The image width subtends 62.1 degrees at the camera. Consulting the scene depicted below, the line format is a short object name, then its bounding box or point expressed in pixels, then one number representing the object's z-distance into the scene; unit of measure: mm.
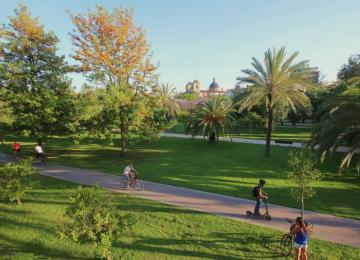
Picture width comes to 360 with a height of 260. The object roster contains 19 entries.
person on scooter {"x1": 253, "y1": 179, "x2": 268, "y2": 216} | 11070
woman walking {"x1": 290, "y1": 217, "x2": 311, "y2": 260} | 7896
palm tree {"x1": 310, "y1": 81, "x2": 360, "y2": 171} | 15578
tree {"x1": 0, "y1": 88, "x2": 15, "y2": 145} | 19673
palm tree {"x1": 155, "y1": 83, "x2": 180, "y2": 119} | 51156
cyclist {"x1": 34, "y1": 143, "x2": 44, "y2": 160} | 19891
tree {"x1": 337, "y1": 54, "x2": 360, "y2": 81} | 33078
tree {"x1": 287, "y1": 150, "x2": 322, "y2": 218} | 9797
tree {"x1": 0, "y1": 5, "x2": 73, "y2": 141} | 20812
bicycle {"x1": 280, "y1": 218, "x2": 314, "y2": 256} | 8750
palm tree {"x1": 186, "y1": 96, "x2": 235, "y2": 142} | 28820
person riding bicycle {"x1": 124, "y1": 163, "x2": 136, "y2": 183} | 14688
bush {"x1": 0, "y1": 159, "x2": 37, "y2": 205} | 12172
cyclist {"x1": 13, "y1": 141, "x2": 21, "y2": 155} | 22016
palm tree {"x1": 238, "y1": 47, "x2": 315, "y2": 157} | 21594
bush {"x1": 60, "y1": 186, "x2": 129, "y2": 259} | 7777
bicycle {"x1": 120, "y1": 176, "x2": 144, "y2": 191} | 14773
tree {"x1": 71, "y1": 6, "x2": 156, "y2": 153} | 28109
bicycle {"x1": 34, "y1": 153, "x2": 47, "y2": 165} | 20266
